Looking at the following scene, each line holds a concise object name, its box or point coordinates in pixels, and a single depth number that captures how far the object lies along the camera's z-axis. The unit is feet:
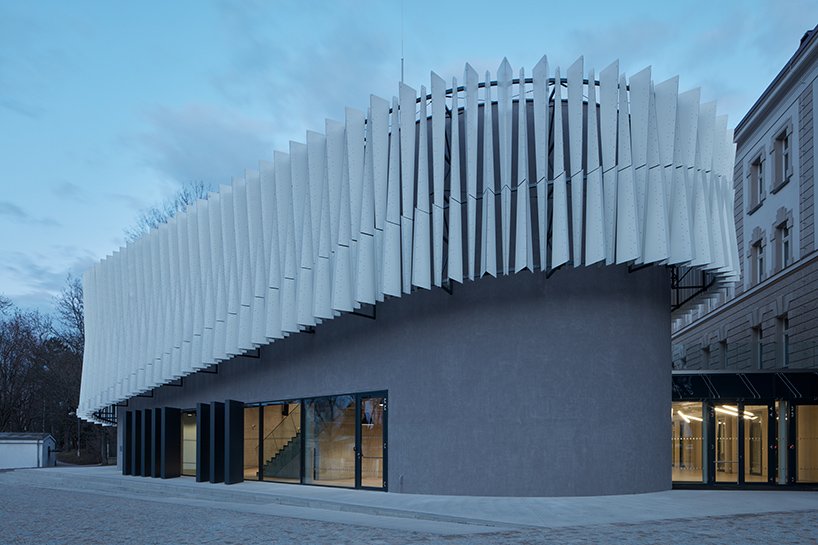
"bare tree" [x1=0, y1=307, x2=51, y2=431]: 226.58
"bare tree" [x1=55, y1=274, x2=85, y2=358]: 188.55
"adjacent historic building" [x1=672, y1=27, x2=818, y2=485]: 76.89
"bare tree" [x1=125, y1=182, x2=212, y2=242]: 175.10
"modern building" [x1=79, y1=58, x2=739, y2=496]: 66.39
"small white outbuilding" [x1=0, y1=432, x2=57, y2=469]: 173.28
